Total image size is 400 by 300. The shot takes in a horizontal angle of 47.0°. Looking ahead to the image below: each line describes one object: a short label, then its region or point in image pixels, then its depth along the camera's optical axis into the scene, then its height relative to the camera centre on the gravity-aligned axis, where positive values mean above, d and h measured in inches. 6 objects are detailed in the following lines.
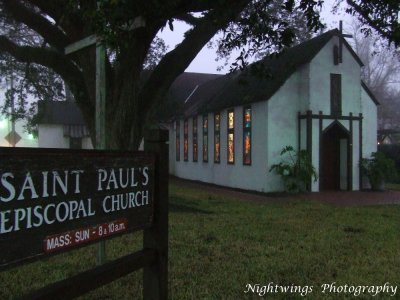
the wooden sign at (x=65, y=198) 88.2 -11.6
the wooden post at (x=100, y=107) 189.5 +16.4
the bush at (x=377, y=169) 714.8 -35.3
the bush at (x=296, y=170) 655.8 -35.1
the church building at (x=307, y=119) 688.4 +43.0
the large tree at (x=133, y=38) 253.1 +77.6
